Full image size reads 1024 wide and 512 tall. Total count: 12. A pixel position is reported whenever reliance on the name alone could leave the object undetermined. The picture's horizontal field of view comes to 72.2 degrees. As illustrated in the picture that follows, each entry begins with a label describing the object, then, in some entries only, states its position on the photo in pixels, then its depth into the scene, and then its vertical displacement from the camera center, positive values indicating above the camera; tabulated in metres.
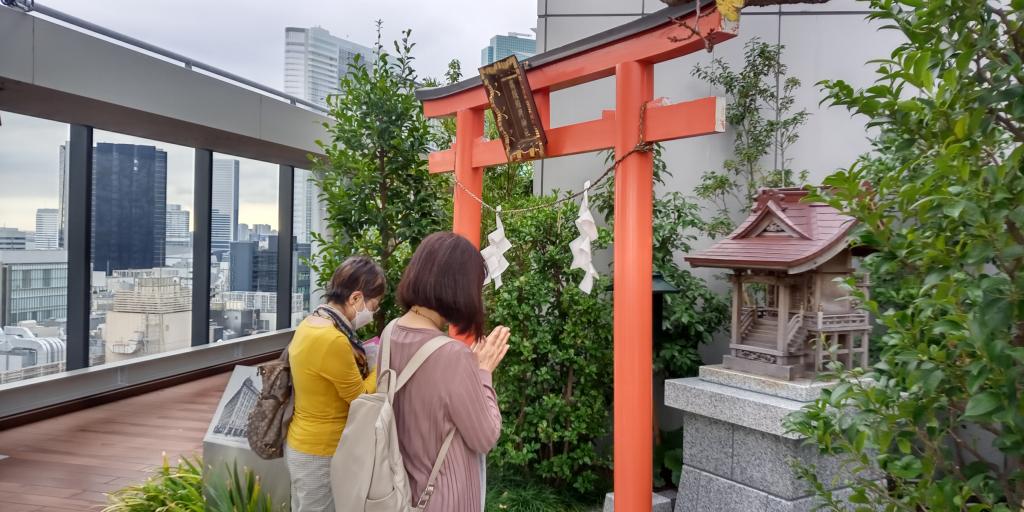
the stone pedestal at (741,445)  3.49 -0.95
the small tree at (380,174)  5.17 +0.64
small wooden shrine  3.55 -0.12
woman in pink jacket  1.96 -0.34
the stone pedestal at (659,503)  4.12 -1.44
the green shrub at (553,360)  4.65 -0.67
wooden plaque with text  3.73 +0.82
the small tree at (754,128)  5.16 +1.02
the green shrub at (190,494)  3.50 -1.29
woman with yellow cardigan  2.74 -0.52
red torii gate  3.26 +0.48
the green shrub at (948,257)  1.14 +0.02
